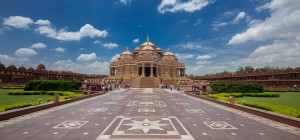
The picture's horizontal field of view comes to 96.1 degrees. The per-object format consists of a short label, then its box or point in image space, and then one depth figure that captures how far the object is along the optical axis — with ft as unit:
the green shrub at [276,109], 23.61
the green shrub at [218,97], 41.49
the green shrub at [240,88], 62.50
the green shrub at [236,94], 53.90
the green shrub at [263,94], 56.13
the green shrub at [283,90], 80.38
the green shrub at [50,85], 62.91
